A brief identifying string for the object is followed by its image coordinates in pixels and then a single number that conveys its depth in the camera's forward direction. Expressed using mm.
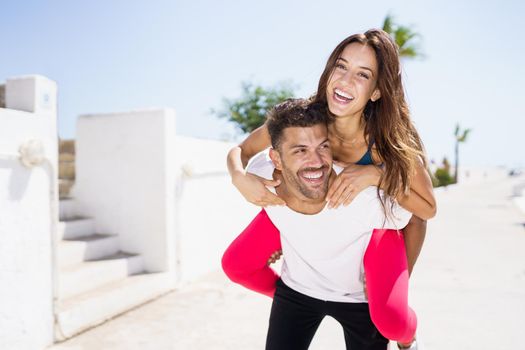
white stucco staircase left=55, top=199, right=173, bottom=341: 4230
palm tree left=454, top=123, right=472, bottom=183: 44519
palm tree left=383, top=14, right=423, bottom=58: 20047
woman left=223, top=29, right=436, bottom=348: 2158
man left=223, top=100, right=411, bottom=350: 2240
